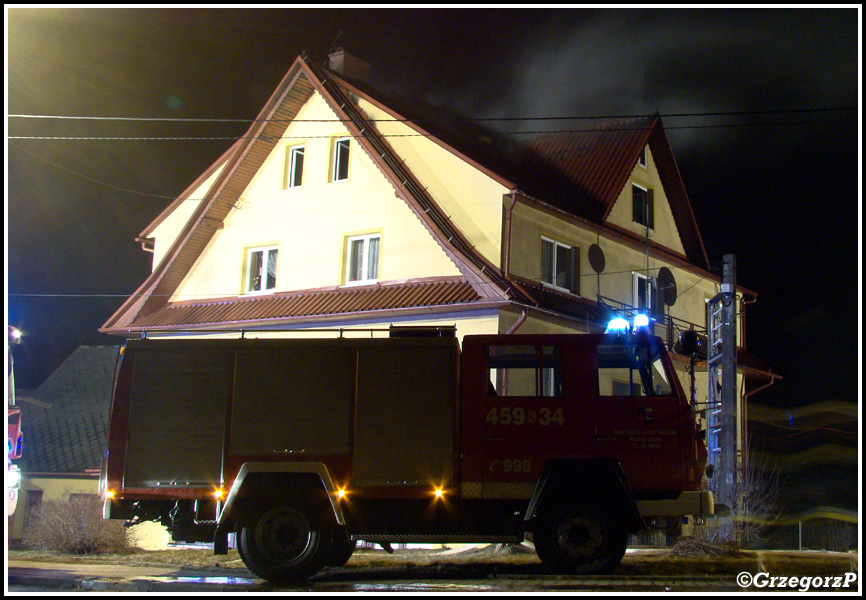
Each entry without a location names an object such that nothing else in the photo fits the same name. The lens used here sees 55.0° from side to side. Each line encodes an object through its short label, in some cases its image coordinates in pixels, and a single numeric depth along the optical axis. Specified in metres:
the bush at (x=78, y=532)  14.09
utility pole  12.88
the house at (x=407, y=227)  16.64
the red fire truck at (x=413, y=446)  8.33
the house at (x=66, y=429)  26.72
